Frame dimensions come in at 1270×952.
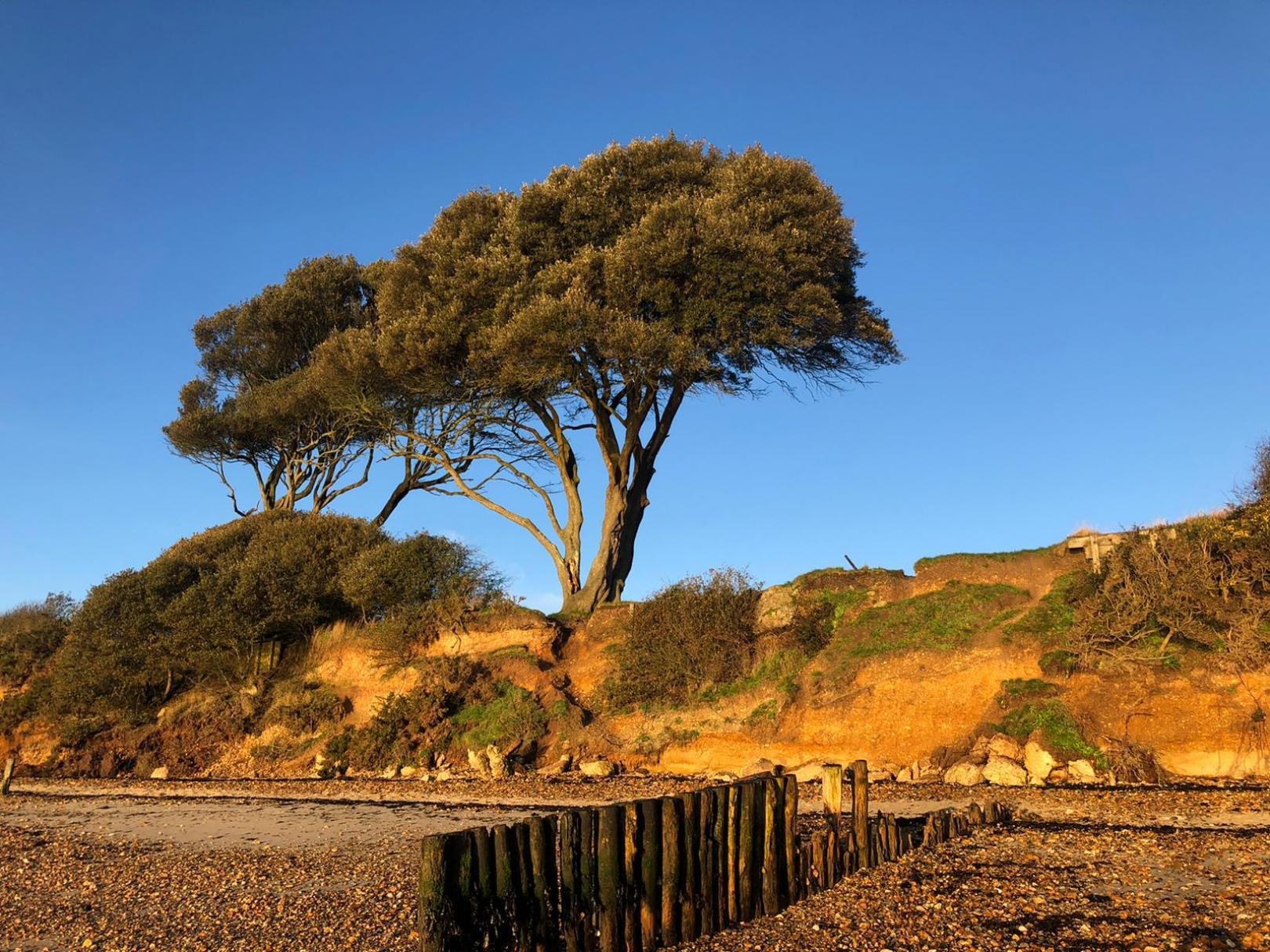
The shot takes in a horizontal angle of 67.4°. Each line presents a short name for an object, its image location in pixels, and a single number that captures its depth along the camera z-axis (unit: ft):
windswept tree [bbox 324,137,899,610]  86.07
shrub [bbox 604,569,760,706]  75.46
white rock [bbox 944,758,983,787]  55.36
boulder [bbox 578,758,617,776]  68.54
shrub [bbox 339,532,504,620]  95.40
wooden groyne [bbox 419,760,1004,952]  24.86
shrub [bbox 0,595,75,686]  111.75
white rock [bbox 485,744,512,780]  71.72
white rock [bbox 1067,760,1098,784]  53.83
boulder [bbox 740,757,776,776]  55.93
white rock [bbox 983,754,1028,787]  54.60
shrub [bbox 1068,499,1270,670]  56.75
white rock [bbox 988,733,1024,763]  57.16
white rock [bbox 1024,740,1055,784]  54.65
